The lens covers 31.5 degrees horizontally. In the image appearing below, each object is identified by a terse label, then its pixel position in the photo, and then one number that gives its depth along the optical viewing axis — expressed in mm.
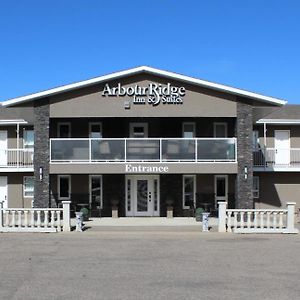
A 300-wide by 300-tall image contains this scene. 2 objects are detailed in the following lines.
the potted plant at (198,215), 24967
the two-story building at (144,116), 24547
